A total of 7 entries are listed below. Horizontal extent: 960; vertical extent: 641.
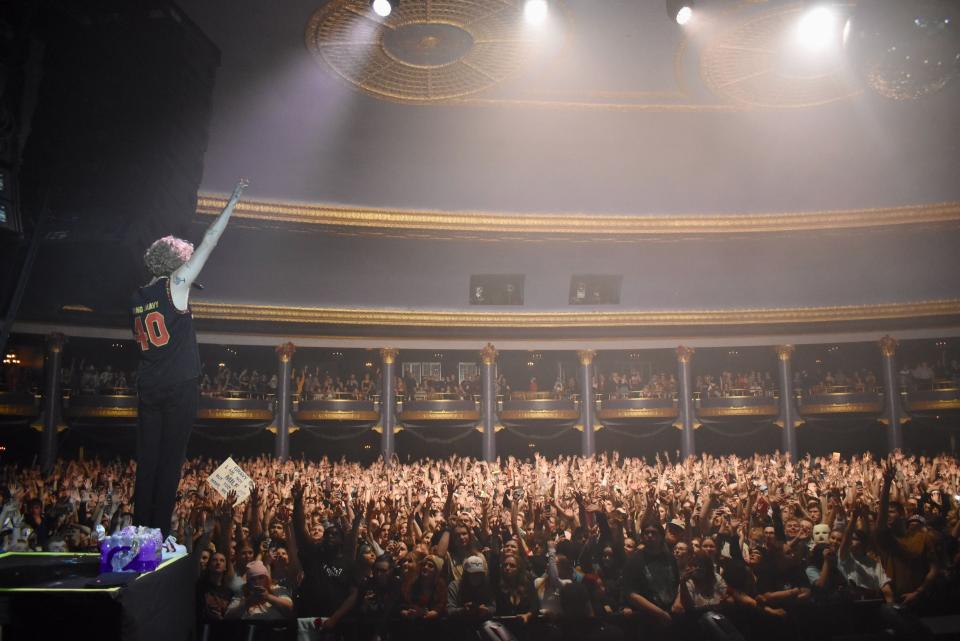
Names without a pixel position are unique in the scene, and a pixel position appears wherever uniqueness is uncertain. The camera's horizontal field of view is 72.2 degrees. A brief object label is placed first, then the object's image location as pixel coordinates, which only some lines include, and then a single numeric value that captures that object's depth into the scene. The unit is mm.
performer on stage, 3482
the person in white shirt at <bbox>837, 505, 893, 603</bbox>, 5660
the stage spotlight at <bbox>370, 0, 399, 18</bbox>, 4721
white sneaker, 3164
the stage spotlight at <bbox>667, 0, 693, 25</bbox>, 4793
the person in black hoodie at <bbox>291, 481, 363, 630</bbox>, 5250
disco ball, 3631
